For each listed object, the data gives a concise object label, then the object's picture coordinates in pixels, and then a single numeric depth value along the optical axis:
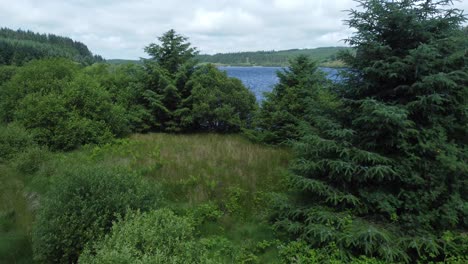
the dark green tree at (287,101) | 10.82
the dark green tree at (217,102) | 14.05
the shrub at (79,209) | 5.35
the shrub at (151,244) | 3.81
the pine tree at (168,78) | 14.46
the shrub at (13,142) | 10.65
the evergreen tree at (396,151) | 4.79
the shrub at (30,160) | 9.81
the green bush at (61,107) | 11.86
